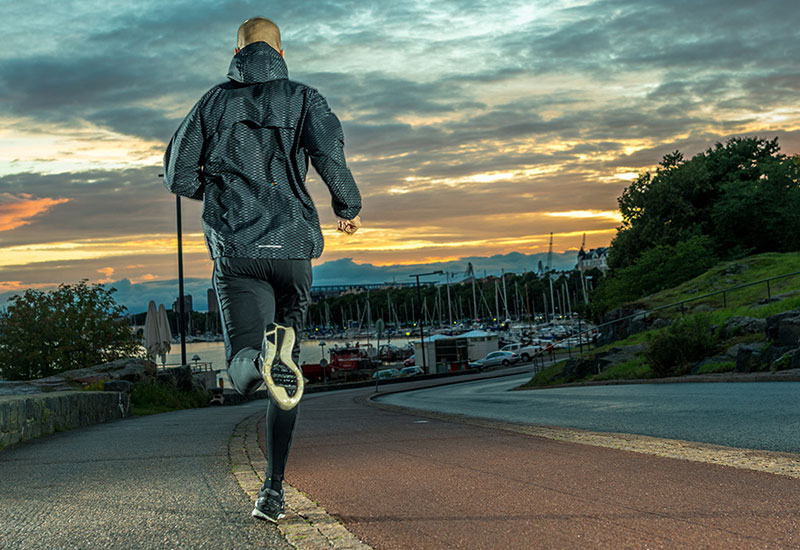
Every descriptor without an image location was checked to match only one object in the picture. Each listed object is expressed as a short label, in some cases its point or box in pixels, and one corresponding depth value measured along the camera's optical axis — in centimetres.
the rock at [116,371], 2097
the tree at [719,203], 4491
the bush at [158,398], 2084
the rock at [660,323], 2725
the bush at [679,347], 1912
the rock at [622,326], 2989
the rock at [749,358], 1647
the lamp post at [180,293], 3697
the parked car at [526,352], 6609
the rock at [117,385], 1797
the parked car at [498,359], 6294
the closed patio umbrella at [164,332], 3581
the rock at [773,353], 1599
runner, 376
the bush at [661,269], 4362
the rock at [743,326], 1953
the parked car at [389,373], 6394
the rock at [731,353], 1803
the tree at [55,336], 2797
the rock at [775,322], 1628
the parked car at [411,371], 6384
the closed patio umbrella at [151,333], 3525
